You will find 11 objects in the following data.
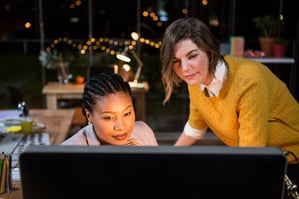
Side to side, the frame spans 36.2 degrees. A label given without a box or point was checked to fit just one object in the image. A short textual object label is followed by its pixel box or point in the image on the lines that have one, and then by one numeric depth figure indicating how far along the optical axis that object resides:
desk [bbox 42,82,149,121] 5.05
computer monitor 0.79
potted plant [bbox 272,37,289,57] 5.75
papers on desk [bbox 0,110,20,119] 3.44
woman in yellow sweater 1.45
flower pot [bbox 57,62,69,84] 5.45
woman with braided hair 1.46
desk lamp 5.22
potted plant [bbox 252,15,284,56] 5.80
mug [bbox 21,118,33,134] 2.95
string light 6.18
